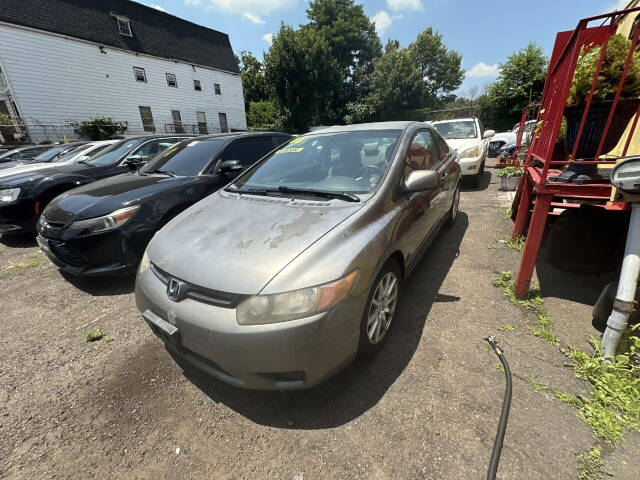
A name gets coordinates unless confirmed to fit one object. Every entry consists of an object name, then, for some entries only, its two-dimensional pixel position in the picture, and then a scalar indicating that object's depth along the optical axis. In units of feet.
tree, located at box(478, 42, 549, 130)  57.98
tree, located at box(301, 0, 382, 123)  107.67
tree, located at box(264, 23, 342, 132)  82.94
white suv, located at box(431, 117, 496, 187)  20.79
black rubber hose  4.45
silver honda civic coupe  4.87
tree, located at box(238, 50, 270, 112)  122.72
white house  54.13
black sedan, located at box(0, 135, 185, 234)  14.58
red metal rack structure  6.97
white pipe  5.83
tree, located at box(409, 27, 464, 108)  118.21
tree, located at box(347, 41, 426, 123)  85.15
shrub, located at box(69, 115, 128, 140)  59.11
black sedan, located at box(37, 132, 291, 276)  9.66
